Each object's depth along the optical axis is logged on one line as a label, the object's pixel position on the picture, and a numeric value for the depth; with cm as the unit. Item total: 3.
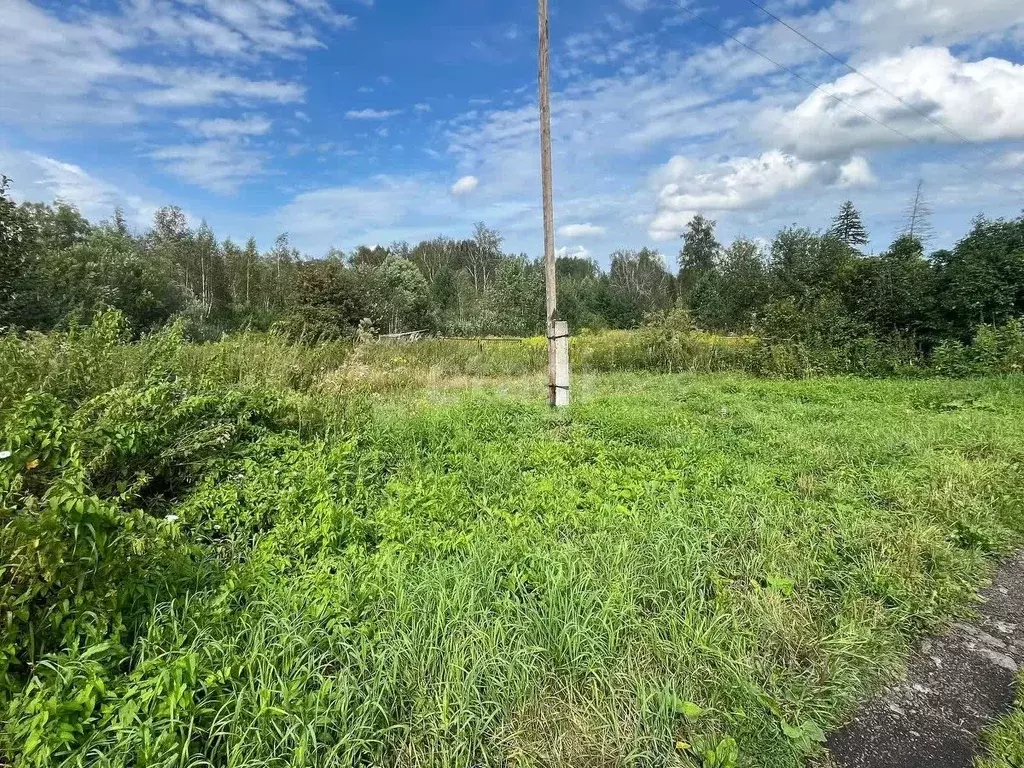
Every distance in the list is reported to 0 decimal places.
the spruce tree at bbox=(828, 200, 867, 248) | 1764
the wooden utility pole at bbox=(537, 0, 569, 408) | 733
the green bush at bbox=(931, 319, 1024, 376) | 1023
